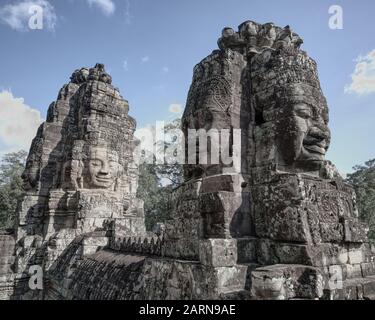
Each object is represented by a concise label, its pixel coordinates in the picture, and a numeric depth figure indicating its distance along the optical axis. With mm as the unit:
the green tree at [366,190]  23625
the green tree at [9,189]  26156
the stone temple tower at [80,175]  8562
